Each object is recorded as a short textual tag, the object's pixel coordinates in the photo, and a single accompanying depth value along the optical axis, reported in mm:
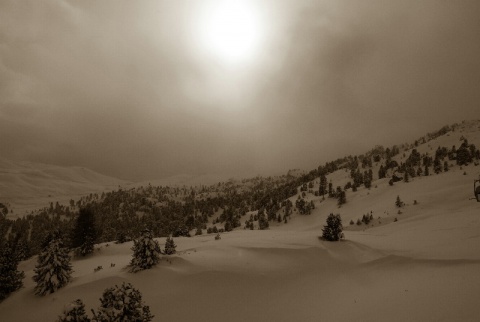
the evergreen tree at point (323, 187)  103688
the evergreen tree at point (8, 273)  31359
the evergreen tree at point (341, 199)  83375
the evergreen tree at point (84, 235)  52531
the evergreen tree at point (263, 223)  82662
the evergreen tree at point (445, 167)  83375
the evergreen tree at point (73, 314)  17609
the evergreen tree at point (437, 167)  84312
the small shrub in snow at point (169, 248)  33938
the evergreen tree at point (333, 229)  35219
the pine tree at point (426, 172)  84825
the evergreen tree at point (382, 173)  106462
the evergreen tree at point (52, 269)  29844
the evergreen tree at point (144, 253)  29344
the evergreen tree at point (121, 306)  16922
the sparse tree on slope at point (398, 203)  62188
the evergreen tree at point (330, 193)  93775
